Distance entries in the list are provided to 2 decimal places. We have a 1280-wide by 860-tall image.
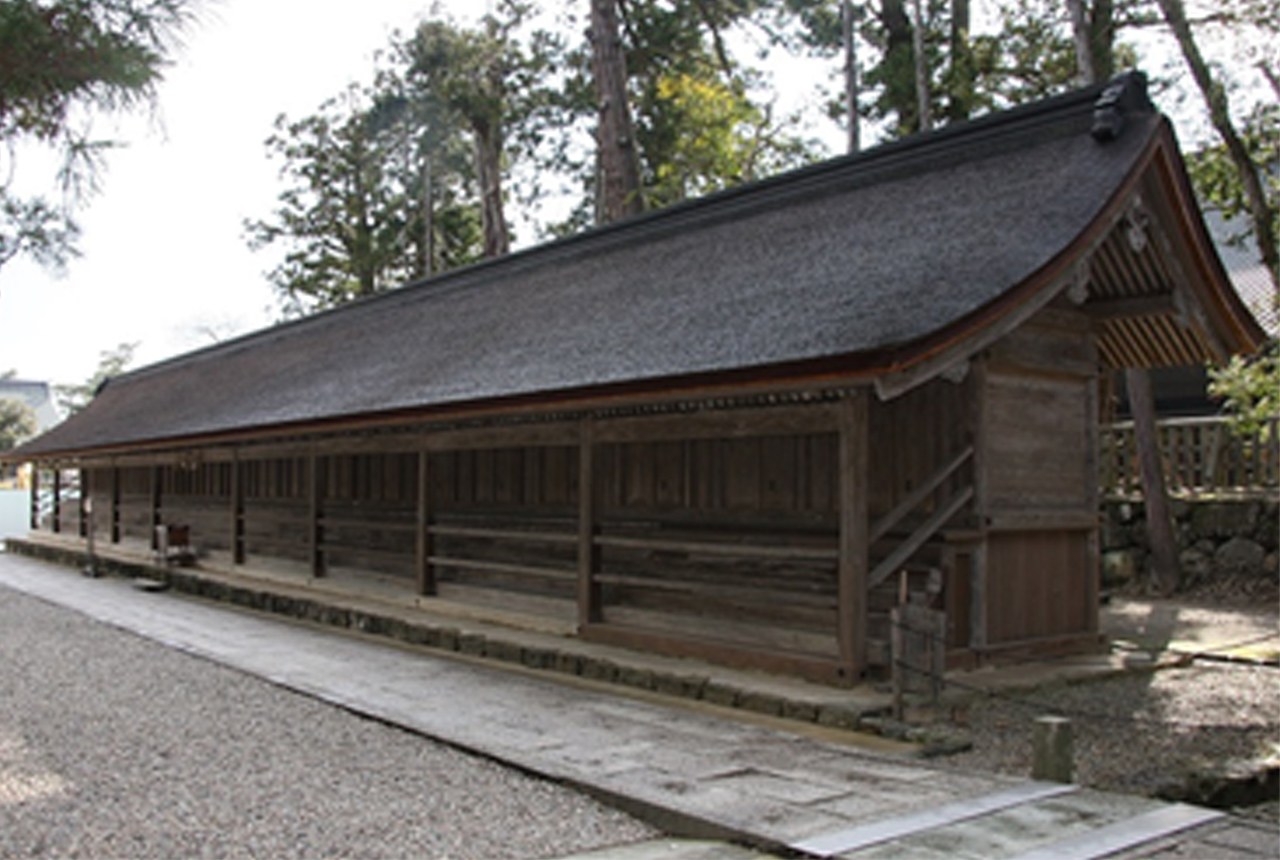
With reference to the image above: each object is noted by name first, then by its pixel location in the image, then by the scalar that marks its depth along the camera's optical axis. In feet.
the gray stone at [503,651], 33.32
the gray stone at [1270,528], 47.44
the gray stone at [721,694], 25.98
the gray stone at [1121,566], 52.44
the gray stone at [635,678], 28.40
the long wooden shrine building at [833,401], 25.68
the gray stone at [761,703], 24.80
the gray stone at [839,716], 23.15
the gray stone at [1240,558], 47.91
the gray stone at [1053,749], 18.89
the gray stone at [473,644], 34.86
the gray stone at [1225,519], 48.47
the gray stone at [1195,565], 49.62
